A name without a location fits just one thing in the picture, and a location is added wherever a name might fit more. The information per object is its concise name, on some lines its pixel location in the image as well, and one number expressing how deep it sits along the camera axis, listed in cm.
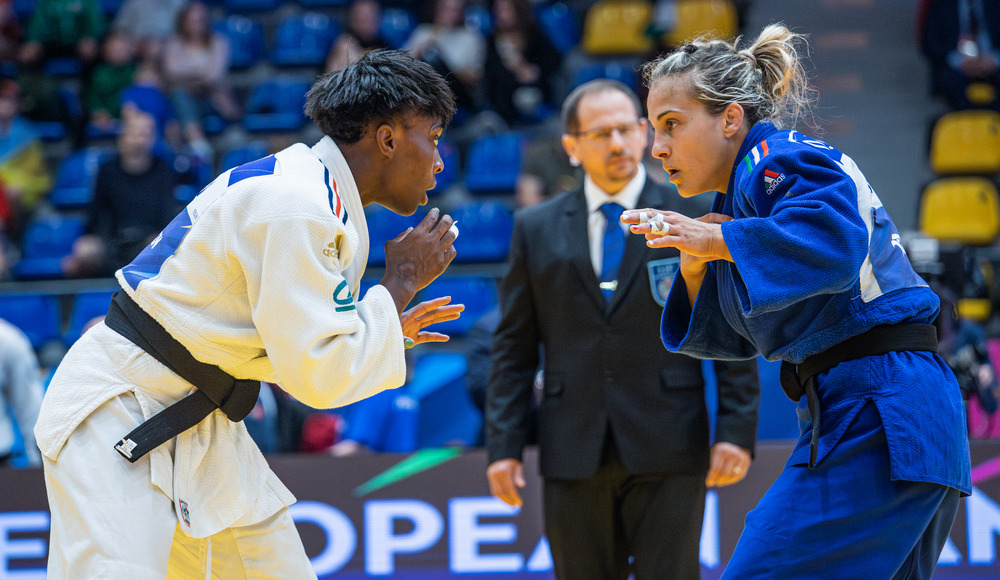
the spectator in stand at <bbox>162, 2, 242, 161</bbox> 1944
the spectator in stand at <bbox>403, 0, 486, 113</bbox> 1847
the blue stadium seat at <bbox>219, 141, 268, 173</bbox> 1811
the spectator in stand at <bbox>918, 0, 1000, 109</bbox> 1791
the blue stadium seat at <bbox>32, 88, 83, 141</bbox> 2011
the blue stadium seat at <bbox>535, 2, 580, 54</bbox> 2028
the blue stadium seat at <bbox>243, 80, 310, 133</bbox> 1958
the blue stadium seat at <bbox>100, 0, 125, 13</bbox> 2172
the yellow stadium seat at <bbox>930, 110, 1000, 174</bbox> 1781
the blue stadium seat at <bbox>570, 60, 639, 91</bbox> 1845
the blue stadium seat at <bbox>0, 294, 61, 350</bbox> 1496
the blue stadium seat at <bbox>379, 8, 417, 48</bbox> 1989
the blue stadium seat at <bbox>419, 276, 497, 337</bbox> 1462
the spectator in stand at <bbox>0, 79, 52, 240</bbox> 1867
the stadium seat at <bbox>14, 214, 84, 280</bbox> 1814
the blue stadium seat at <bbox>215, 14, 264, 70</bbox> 2095
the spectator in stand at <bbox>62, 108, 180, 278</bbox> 1646
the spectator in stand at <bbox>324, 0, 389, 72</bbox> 1866
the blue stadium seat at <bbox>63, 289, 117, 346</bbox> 1465
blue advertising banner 914
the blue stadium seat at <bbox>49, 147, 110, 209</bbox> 1900
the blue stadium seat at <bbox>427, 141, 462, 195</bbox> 1828
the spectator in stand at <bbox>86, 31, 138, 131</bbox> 1967
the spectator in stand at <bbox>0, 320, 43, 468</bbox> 1019
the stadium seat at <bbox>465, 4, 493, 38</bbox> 1998
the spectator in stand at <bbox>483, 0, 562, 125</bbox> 1842
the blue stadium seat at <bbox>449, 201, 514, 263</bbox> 1653
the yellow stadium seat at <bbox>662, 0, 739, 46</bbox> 1911
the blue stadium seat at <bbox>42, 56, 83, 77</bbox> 2059
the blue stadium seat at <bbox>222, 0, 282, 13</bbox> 2169
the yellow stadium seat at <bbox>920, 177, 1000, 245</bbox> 1700
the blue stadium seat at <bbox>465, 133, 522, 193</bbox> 1780
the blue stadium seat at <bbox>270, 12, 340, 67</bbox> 2048
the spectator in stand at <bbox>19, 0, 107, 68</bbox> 2030
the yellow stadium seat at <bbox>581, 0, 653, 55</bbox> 2000
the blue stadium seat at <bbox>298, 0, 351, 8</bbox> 2130
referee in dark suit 697
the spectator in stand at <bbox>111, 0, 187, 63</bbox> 2031
